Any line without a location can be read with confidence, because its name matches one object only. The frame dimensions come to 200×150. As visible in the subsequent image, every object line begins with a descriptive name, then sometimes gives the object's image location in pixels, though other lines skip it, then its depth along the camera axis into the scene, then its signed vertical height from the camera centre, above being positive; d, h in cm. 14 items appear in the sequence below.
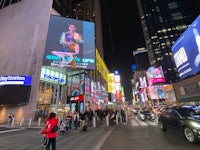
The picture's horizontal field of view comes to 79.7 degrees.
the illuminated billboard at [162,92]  4159 +533
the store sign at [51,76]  2381 +717
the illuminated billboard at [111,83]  6028 +1223
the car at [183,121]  554 -89
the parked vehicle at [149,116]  1826 -147
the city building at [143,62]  19012 +6933
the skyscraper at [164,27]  10515 +7532
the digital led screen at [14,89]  2030 +382
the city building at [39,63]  2120 +945
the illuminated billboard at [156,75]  5216 +1292
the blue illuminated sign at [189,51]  2300 +1119
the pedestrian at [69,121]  1097 -101
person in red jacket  447 -75
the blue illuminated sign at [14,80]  2102 +545
